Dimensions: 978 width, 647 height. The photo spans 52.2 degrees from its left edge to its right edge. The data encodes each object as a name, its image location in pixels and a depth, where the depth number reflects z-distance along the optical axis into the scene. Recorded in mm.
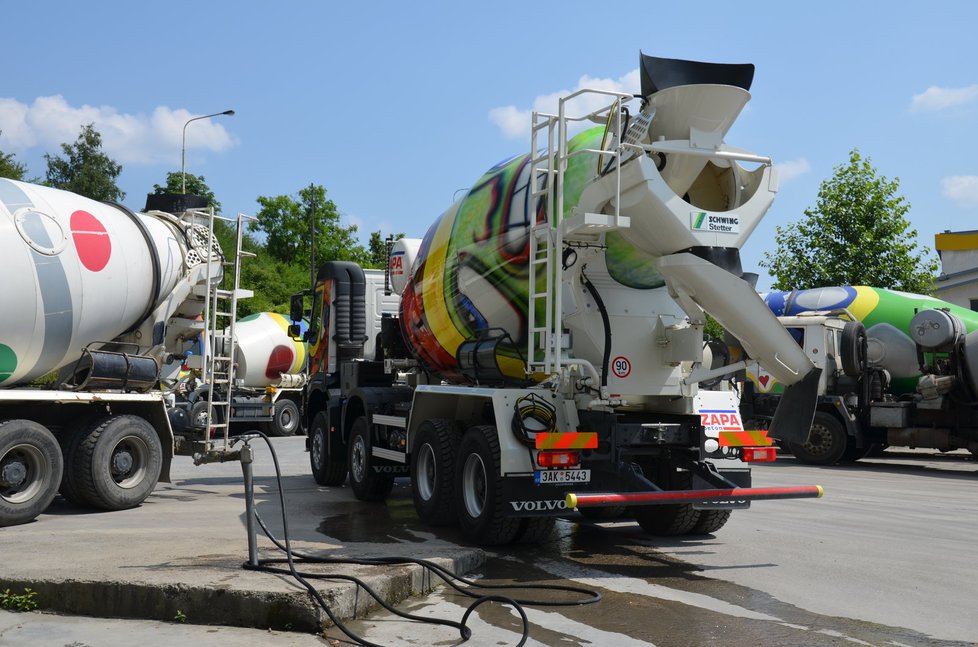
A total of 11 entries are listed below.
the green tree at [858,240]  26875
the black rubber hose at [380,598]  5734
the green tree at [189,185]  59788
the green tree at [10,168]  49062
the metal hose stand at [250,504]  6594
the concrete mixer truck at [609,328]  8117
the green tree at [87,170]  64562
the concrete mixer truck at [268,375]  26344
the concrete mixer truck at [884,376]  17203
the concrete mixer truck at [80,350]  10125
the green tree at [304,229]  50500
